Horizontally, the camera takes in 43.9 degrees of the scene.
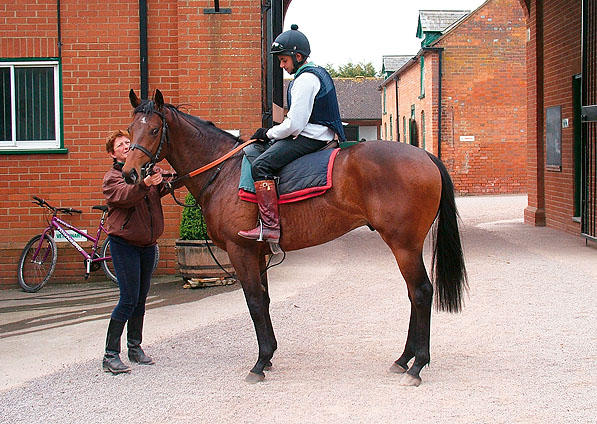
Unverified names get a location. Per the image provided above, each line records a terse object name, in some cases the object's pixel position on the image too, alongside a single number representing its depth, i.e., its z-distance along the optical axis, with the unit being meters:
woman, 6.04
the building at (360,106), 61.34
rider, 5.84
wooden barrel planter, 9.74
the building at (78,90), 10.61
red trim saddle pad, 5.86
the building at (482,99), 30.25
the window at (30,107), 10.78
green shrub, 9.77
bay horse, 5.76
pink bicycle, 10.48
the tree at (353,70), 103.81
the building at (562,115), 12.81
